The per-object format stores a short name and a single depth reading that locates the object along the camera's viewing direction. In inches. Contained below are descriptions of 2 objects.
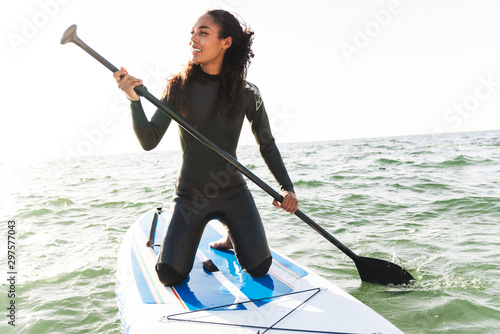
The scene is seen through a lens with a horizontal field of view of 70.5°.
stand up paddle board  87.4
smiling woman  104.8
